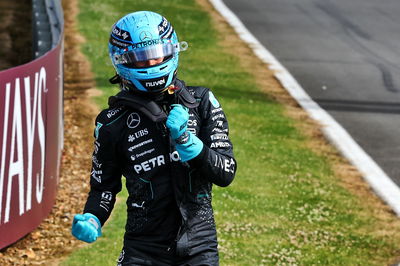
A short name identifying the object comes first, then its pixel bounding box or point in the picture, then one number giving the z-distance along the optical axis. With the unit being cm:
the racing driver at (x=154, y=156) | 1116
